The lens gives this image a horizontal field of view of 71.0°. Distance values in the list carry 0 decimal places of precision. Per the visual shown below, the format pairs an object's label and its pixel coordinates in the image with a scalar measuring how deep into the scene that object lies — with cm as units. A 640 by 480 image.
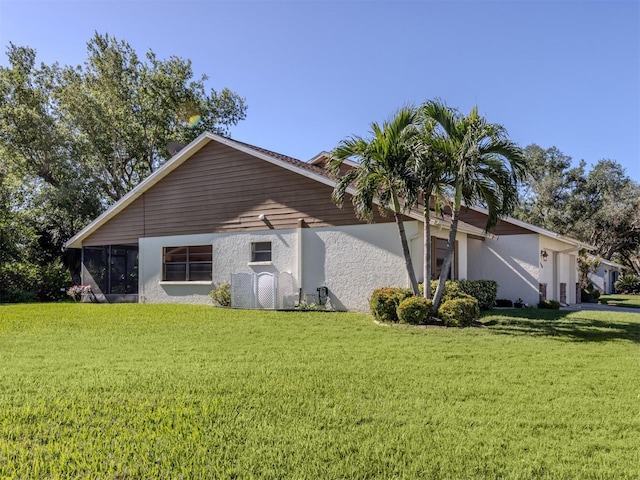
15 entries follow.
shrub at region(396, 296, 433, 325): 1048
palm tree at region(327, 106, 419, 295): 1077
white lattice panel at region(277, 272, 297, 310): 1392
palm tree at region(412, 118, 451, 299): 1043
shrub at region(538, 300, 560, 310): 1586
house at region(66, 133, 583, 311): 1347
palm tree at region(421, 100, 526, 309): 1022
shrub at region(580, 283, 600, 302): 2245
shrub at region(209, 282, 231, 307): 1473
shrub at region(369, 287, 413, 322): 1117
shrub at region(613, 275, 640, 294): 3675
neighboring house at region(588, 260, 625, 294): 3253
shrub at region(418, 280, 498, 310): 1390
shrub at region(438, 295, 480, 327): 1029
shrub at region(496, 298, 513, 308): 1611
